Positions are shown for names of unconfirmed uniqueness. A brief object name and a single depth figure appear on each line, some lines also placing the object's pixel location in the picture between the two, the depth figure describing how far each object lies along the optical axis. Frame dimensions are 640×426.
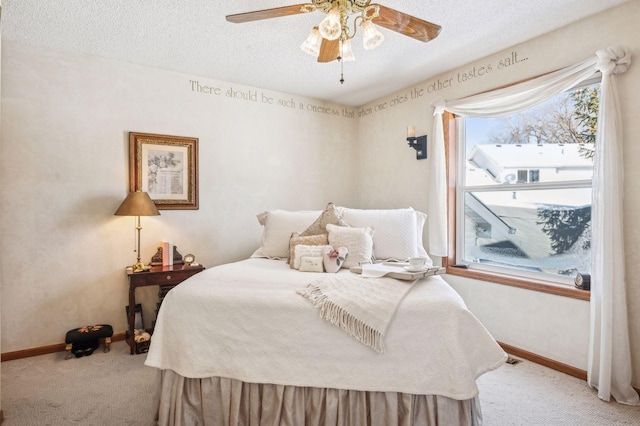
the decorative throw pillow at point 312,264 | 2.36
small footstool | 2.84
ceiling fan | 1.75
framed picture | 3.25
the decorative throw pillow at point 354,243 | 2.47
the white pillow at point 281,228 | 2.87
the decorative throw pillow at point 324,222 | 2.74
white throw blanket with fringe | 1.66
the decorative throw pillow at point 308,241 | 2.58
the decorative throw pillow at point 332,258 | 2.37
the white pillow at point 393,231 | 2.67
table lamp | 2.96
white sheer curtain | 2.19
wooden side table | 2.94
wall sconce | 3.63
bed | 1.63
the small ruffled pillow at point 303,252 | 2.43
